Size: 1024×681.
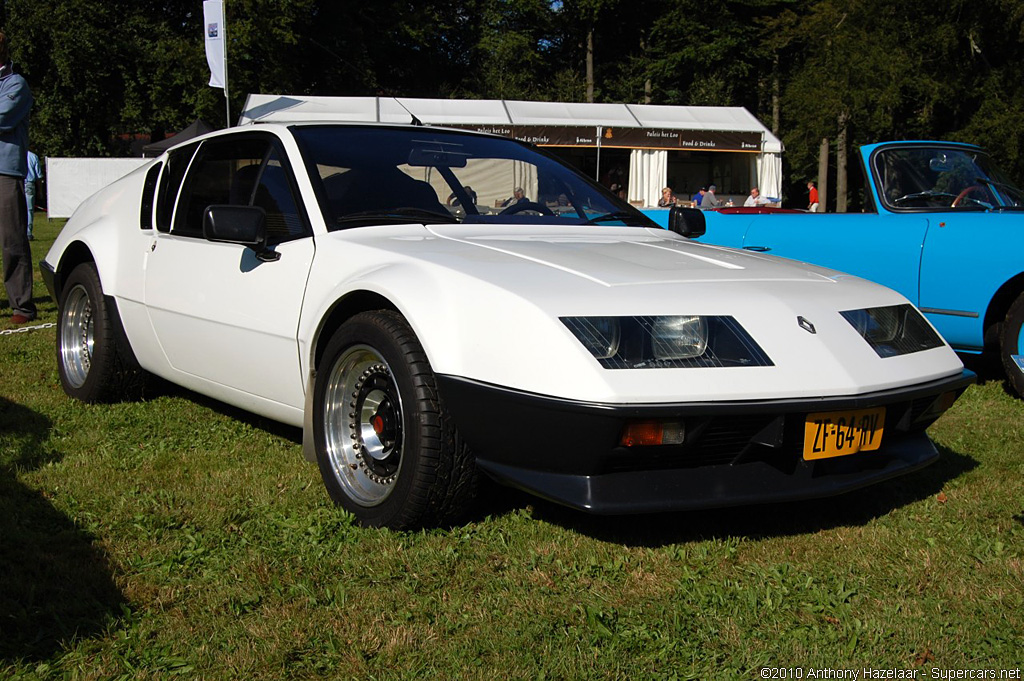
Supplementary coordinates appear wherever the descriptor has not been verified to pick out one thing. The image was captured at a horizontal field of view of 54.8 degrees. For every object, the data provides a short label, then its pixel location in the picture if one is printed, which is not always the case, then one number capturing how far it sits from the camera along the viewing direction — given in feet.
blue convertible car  17.66
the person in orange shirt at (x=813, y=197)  79.07
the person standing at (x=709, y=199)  67.92
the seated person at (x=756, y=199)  72.74
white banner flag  54.75
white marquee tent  79.51
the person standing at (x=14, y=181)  23.61
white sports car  8.82
